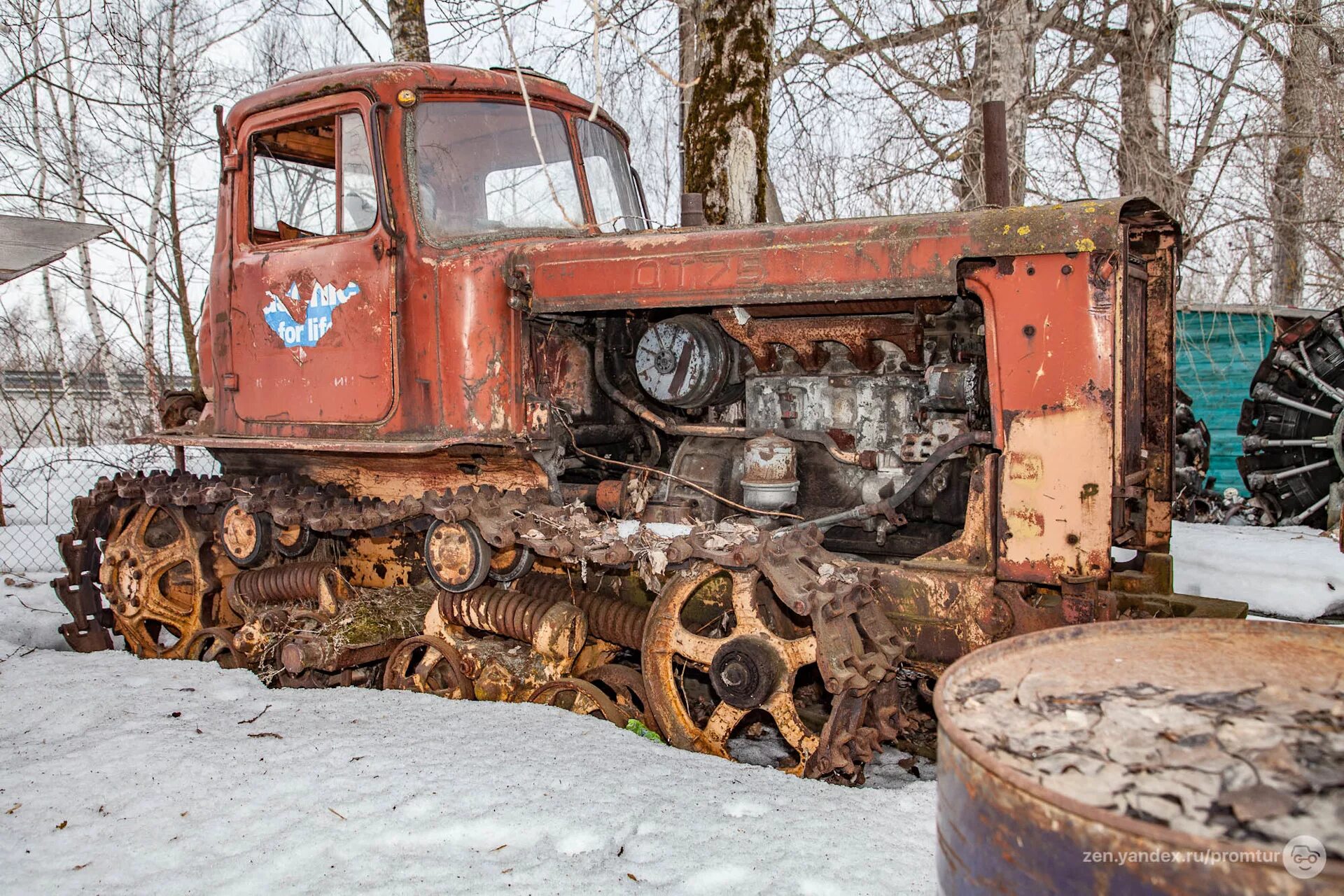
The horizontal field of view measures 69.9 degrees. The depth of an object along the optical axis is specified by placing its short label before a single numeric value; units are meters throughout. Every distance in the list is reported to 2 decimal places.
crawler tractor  3.17
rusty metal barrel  1.09
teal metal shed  10.48
